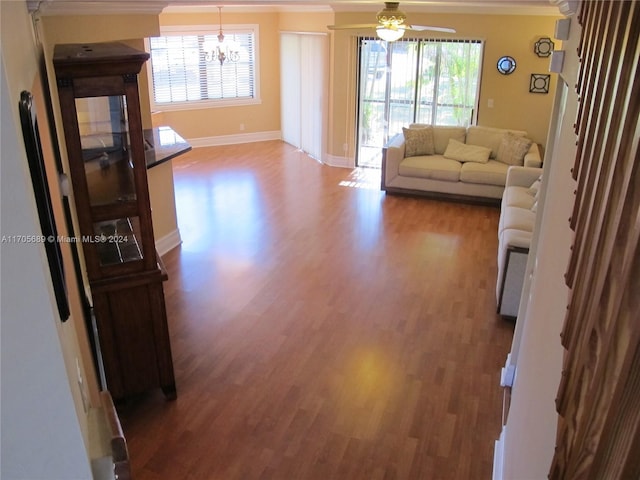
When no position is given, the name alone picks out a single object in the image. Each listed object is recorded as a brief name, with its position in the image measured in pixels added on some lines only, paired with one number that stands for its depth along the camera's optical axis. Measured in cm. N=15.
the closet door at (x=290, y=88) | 970
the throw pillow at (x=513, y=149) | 738
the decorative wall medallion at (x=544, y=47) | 745
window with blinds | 944
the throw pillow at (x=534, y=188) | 622
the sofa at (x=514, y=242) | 468
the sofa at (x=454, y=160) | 738
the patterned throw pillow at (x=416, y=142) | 789
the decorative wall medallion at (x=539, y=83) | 767
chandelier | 972
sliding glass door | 809
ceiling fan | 406
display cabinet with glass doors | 304
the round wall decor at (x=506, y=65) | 772
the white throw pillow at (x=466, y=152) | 761
